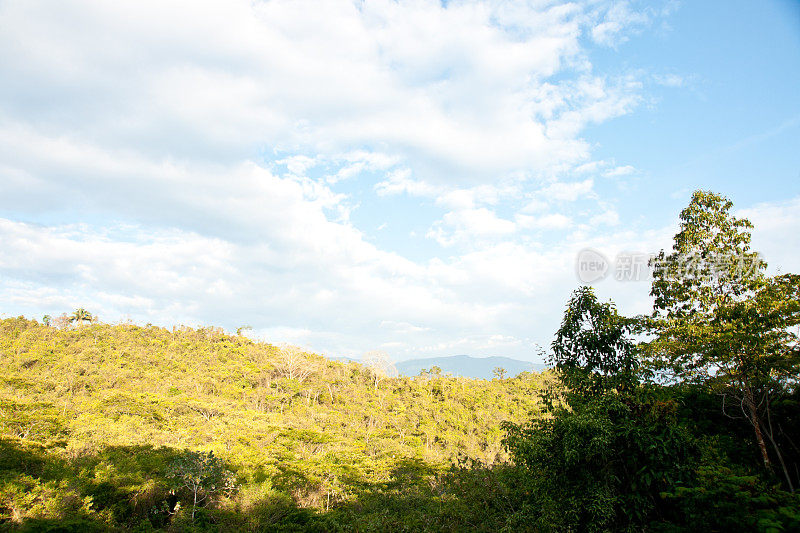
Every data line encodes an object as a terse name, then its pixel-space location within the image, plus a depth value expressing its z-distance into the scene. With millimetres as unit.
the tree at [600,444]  10156
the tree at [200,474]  21281
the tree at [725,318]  11797
